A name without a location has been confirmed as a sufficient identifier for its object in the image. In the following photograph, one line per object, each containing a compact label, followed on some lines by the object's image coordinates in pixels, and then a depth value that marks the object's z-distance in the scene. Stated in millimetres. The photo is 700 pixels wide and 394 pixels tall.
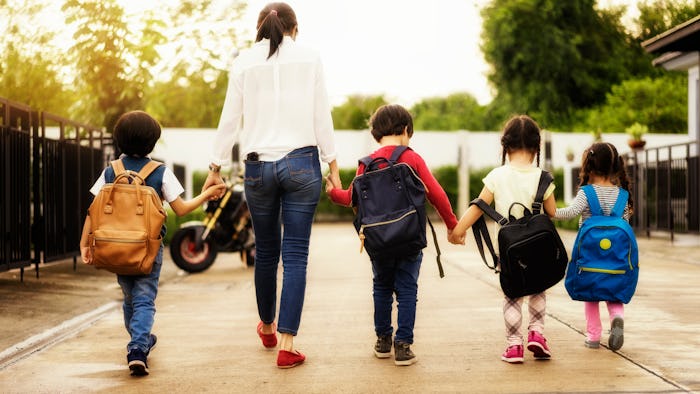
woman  4660
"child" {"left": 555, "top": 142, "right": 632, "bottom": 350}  5035
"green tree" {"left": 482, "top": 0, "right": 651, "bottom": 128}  43312
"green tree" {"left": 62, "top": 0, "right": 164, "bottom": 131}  12562
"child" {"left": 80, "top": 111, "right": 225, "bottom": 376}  4621
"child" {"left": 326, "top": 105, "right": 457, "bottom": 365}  4719
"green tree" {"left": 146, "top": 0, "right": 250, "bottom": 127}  14328
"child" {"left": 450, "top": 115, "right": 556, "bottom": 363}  4754
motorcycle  10812
